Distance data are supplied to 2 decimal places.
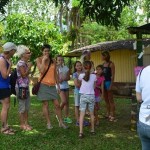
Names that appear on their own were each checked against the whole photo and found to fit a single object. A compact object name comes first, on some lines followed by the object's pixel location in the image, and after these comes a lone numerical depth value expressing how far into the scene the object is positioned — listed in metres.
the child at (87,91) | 3.85
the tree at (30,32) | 11.44
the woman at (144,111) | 1.89
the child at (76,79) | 4.21
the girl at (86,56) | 4.38
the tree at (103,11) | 4.72
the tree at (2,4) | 4.74
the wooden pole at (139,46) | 4.53
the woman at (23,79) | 3.93
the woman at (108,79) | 4.76
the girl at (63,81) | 4.46
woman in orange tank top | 4.02
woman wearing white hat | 3.79
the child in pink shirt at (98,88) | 4.33
